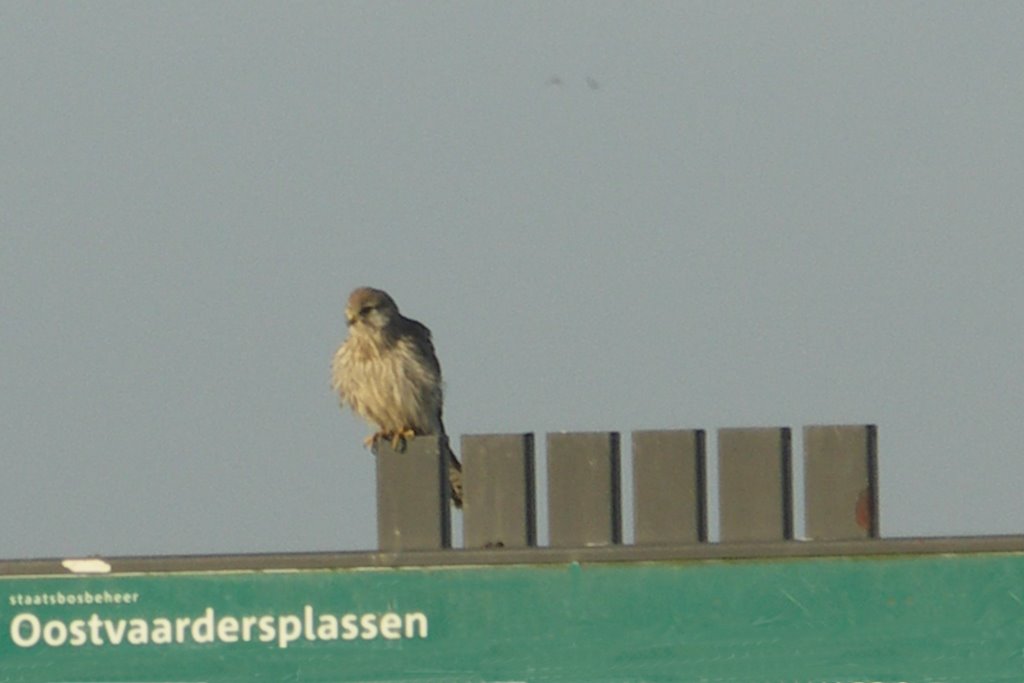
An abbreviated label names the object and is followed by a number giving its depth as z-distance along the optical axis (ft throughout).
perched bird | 81.56
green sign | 58.44
